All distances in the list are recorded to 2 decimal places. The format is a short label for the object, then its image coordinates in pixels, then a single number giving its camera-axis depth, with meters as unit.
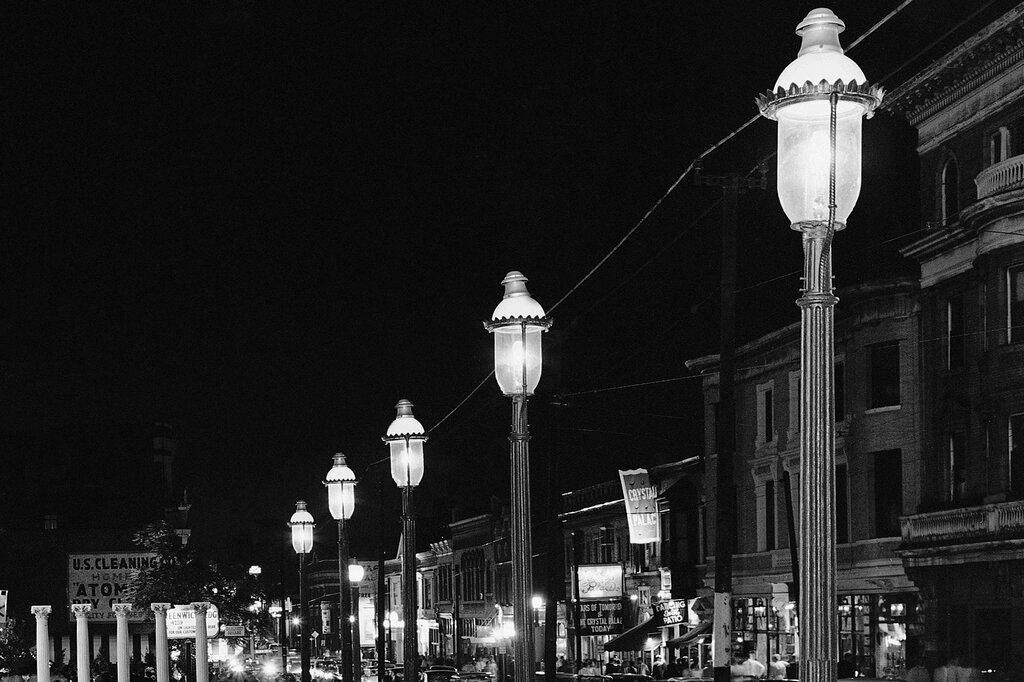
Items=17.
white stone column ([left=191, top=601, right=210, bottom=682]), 31.94
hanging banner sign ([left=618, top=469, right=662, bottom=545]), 50.03
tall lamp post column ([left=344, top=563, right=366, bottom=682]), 39.41
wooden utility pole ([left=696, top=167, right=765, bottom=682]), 22.55
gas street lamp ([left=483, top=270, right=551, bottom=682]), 14.95
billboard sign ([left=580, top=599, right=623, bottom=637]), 41.41
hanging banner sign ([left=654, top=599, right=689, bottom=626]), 43.20
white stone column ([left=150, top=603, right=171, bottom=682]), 30.44
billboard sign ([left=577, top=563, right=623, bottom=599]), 47.88
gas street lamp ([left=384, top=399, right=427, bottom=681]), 20.84
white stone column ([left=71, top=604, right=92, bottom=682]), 28.12
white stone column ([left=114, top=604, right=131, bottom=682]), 29.06
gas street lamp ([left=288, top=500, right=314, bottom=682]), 37.41
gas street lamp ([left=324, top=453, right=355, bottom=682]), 28.00
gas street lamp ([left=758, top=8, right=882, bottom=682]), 7.68
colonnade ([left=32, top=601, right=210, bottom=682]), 27.75
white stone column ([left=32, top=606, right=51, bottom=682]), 26.80
